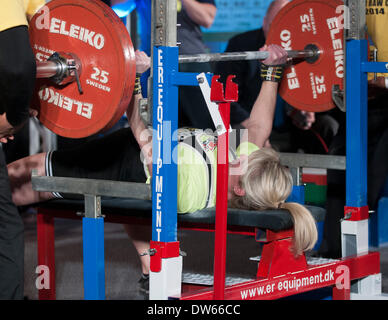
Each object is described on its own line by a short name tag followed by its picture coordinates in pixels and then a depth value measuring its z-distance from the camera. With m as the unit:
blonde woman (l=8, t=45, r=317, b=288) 5.68
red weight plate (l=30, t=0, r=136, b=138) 5.17
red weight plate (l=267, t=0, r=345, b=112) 7.24
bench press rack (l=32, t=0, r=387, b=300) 4.76
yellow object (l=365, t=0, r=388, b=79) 6.89
